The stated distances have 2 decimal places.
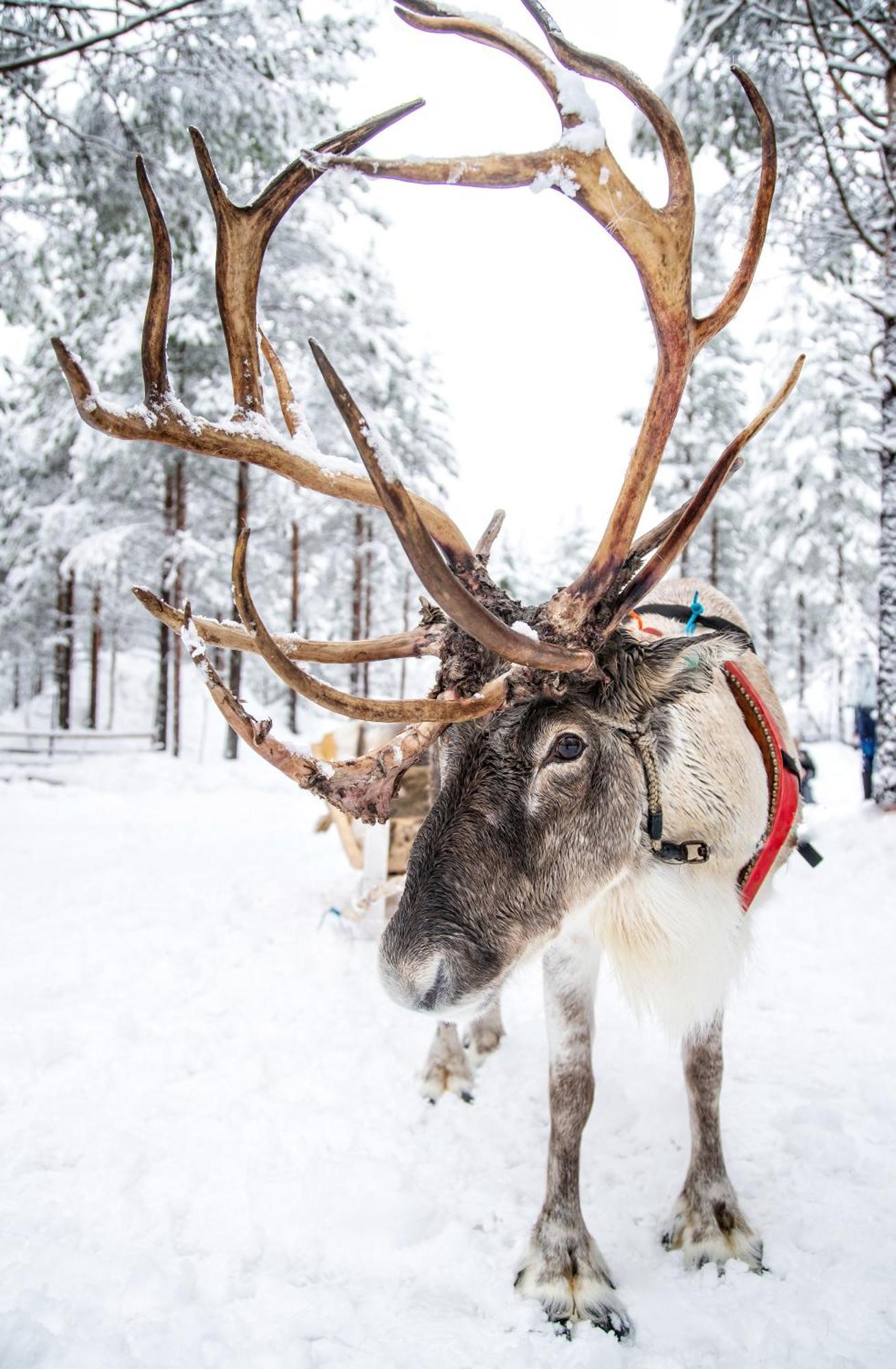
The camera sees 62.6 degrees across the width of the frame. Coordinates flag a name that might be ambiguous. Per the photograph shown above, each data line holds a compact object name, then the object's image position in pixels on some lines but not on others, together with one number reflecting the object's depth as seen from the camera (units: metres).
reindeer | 1.87
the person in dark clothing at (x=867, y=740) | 11.89
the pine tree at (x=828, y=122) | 7.61
